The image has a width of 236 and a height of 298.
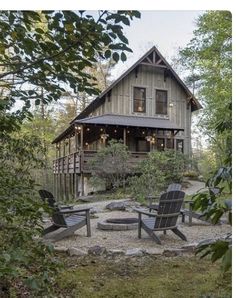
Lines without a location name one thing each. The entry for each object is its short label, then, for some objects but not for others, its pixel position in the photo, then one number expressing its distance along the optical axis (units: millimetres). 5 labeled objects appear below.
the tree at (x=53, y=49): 1386
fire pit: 3982
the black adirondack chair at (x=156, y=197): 3977
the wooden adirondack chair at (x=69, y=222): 3369
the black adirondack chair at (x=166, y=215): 3271
